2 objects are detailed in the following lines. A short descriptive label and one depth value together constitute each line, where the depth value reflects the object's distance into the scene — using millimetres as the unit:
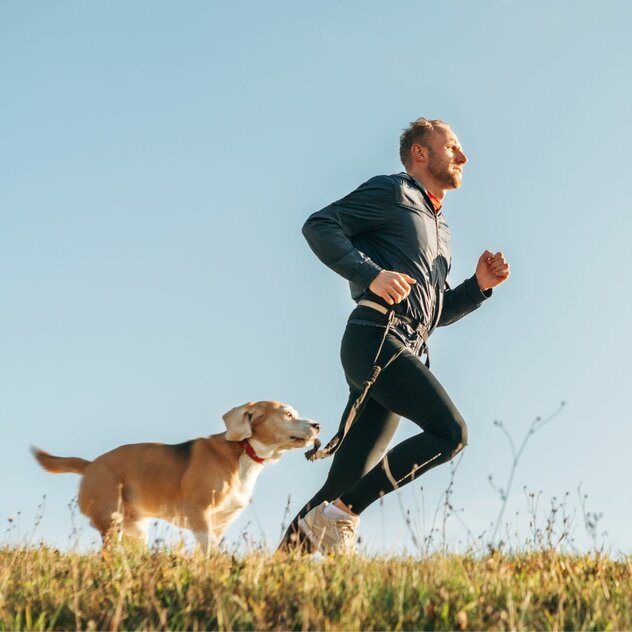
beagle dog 7574
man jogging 5578
